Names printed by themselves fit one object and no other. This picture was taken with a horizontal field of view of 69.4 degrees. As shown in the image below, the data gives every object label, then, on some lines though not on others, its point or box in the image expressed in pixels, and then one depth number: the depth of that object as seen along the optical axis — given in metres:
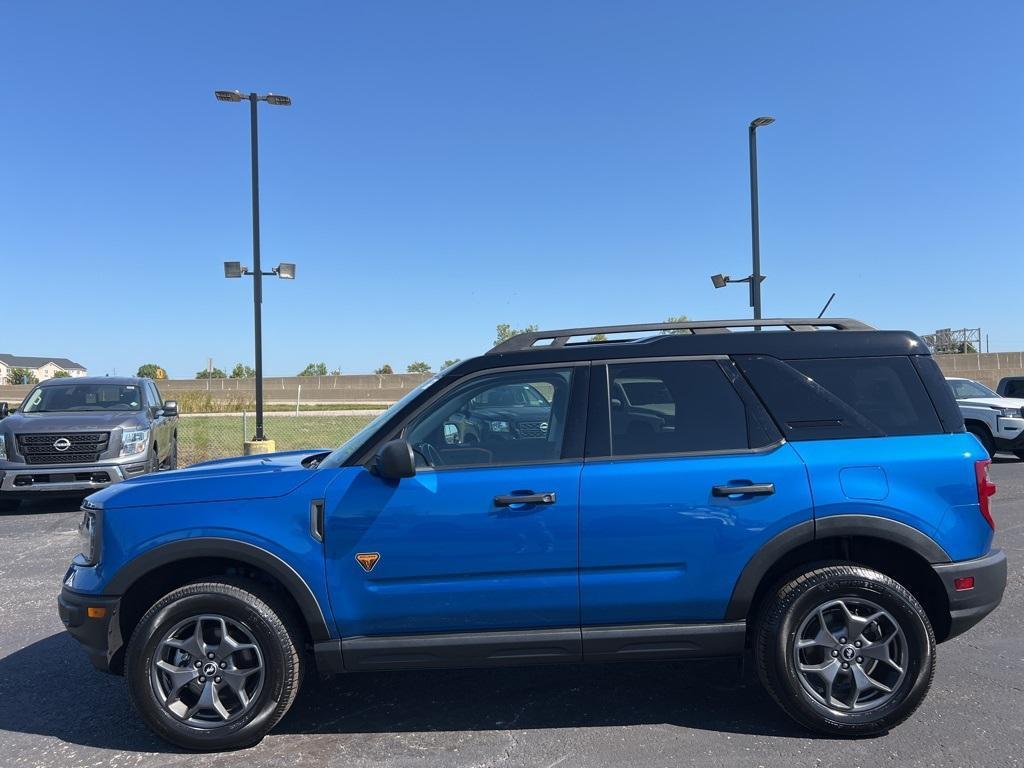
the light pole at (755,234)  15.82
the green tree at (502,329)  52.38
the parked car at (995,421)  13.66
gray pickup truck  9.15
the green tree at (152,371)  60.99
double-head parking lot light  14.84
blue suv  3.38
